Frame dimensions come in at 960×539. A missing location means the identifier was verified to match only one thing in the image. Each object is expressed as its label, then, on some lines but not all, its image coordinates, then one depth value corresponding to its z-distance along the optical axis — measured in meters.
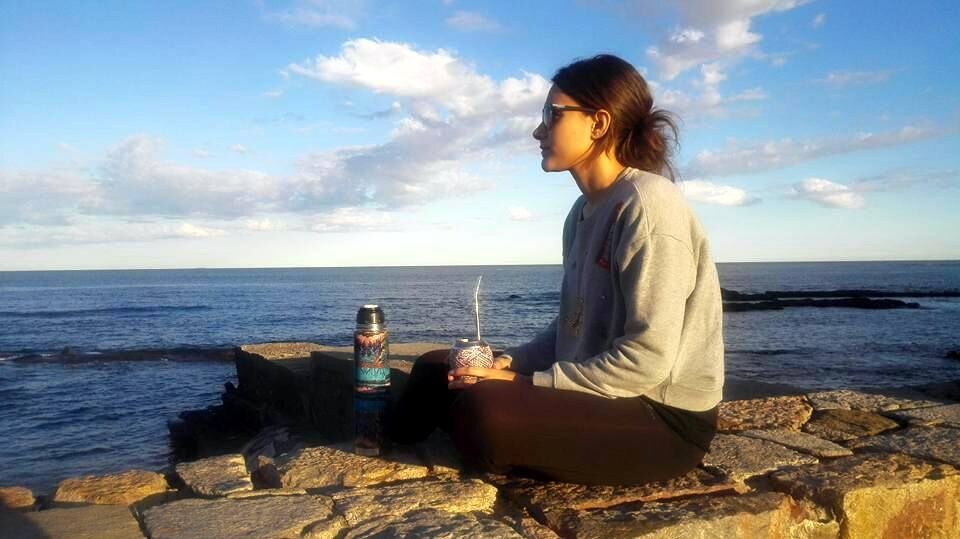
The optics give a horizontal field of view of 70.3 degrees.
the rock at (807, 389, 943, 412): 4.27
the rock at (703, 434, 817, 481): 2.94
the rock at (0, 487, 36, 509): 3.06
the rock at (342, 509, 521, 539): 2.20
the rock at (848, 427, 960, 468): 3.15
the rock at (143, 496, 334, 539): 2.29
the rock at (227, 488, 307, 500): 2.69
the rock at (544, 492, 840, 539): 2.28
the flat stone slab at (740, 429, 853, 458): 3.22
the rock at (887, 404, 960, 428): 3.83
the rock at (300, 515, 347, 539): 2.27
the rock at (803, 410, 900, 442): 3.66
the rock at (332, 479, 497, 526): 2.47
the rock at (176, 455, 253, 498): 2.80
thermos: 2.96
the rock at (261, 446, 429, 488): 2.85
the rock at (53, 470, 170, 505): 2.88
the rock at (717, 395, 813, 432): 3.85
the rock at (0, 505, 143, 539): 2.40
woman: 2.32
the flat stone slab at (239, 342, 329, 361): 9.29
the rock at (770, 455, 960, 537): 2.64
